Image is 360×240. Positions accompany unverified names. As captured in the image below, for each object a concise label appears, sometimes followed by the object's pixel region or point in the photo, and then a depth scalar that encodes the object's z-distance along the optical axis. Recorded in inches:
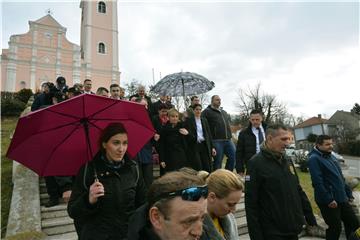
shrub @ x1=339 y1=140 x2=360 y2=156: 1664.6
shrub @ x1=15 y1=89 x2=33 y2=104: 1000.1
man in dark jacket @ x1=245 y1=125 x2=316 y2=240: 120.7
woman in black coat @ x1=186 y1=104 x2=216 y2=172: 240.7
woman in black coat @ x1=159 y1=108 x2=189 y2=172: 227.9
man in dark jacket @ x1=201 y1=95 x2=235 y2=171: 279.0
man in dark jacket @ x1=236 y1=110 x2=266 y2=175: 235.0
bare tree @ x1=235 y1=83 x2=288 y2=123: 1925.4
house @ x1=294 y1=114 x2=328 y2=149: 2646.2
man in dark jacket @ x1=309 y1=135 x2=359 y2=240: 175.8
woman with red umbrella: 90.9
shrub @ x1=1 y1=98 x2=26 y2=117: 886.6
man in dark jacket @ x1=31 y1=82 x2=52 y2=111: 284.0
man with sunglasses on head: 58.3
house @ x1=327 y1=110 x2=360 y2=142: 1965.4
